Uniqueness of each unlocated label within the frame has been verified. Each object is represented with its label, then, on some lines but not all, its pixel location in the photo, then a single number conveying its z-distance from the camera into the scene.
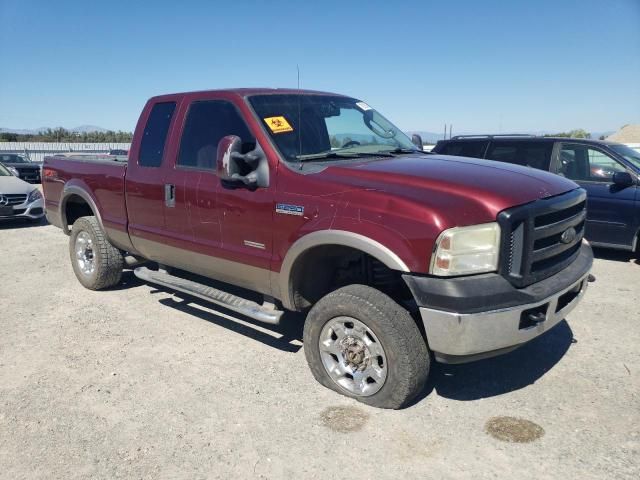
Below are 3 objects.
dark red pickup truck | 2.82
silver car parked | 10.13
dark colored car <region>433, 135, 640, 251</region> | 6.84
